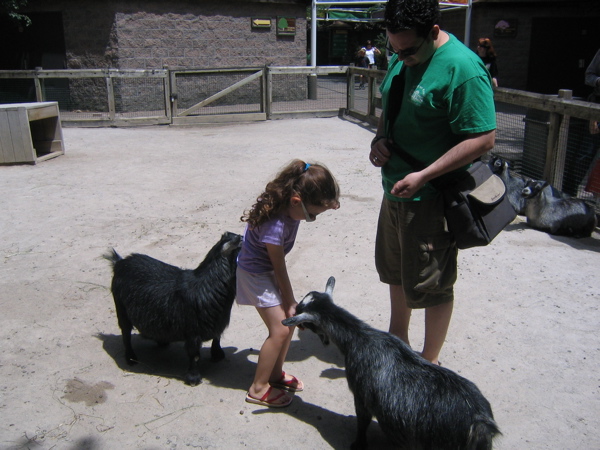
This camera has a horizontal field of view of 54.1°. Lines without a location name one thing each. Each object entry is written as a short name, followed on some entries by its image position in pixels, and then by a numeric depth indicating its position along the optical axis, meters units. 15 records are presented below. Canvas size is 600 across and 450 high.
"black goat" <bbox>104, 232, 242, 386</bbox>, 3.13
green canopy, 16.50
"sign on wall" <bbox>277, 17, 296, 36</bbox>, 15.80
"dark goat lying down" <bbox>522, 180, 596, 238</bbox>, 5.49
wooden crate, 7.76
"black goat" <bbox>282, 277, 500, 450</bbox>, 2.27
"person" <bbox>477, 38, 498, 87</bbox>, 9.12
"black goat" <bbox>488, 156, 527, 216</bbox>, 6.12
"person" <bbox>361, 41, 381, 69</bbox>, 21.38
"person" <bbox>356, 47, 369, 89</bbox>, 21.54
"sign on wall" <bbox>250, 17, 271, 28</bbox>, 15.39
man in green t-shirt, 2.43
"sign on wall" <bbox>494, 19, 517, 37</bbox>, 18.00
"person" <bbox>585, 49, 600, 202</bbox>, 5.95
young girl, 2.77
